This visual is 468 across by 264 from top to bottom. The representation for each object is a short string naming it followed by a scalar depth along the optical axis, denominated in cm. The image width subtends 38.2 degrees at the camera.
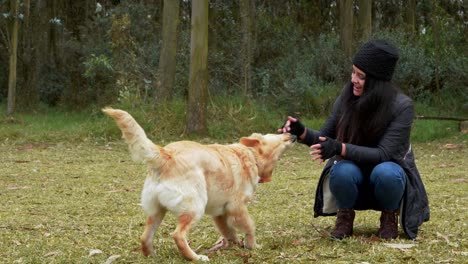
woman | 481
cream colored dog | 416
